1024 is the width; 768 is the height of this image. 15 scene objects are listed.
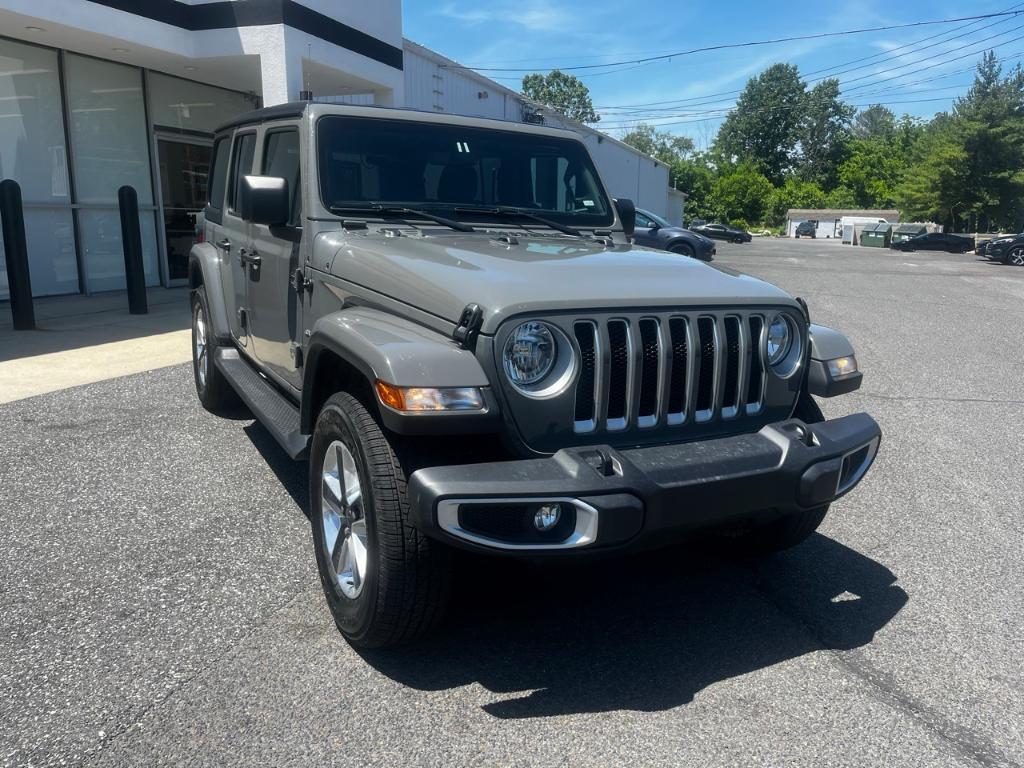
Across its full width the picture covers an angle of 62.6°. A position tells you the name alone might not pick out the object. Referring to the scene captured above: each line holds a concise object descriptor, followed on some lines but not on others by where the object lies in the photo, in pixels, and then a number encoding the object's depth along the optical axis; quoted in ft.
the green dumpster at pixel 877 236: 169.58
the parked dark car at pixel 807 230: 249.34
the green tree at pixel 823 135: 344.69
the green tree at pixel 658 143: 438.81
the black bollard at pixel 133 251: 32.27
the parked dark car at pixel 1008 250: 95.76
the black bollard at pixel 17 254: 28.35
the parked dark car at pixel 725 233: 122.72
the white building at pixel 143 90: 34.96
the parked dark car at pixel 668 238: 67.10
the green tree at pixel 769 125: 343.46
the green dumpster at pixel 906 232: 148.56
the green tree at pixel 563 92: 335.47
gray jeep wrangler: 8.08
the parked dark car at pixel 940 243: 139.95
